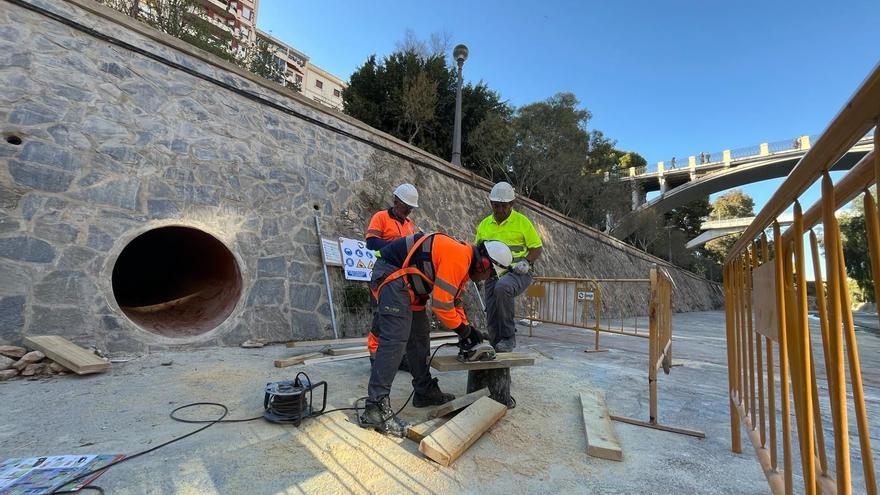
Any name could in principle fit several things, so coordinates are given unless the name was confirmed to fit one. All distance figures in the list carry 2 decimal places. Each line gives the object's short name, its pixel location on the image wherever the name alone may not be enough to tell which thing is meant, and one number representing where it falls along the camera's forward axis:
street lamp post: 10.51
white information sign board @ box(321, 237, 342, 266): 6.69
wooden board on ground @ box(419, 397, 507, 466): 2.39
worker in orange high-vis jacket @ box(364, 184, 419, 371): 4.29
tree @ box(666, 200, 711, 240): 44.57
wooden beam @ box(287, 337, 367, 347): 5.63
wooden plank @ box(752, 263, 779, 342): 1.61
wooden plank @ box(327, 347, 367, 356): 4.93
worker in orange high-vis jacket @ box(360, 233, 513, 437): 2.82
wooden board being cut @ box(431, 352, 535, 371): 3.00
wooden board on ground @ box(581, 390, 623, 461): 2.57
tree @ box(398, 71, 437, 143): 13.73
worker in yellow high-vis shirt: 4.37
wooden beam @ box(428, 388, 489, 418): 2.98
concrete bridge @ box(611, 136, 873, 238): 36.88
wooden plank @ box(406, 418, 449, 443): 2.66
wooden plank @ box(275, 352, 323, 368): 4.27
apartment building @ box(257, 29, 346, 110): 48.25
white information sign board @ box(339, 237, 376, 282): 6.93
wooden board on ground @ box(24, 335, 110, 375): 3.56
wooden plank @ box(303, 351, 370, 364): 4.62
